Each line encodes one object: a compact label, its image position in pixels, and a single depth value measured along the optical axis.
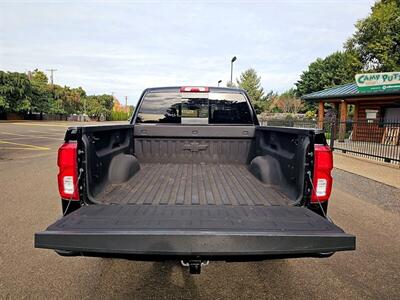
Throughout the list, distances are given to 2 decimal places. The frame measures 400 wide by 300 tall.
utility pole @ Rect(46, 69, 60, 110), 68.90
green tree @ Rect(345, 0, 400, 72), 23.66
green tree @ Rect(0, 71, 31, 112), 40.91
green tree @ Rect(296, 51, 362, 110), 51.81
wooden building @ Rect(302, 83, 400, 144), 14.45
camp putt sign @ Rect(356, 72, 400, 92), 16.81
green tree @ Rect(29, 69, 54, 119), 48.22
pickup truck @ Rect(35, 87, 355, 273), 1.94
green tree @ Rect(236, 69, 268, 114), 69.24
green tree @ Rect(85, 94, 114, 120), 78.89
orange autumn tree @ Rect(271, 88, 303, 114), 65.01
